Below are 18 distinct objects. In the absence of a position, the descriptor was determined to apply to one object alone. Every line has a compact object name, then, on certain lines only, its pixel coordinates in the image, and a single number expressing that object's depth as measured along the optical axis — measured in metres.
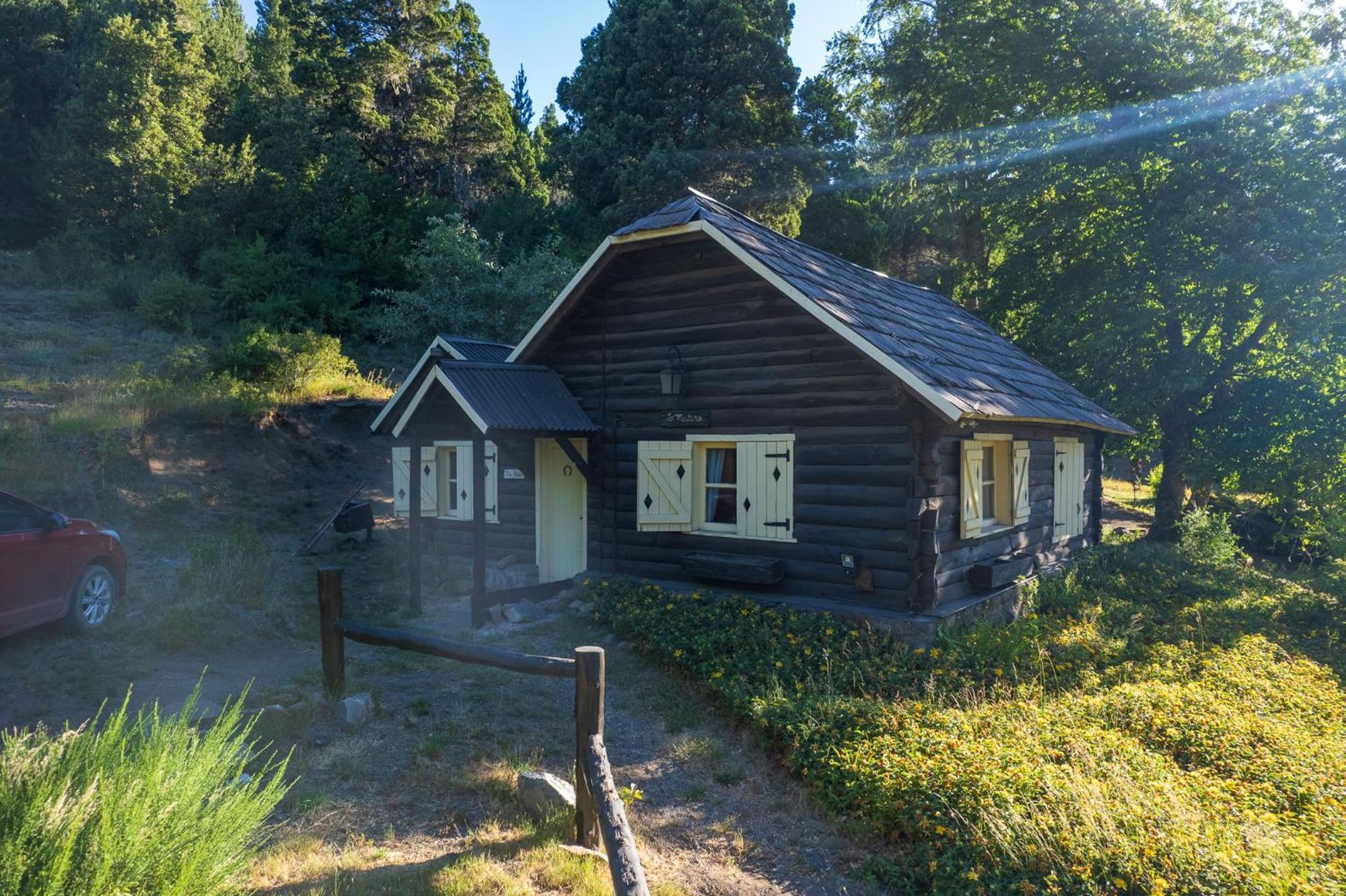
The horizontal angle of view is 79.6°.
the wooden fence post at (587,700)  5.05
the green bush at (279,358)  20.61
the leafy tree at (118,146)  26.61
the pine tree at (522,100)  58.06
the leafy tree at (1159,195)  16.31
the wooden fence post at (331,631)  7.32
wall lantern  11.30
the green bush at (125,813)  3.15
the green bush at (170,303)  22.67
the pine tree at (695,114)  27.69
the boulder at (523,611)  11.01
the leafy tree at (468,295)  23.25
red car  7.62
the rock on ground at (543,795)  5.58
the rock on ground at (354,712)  7.03
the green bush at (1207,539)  16.42
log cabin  9.86
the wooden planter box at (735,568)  10.34
